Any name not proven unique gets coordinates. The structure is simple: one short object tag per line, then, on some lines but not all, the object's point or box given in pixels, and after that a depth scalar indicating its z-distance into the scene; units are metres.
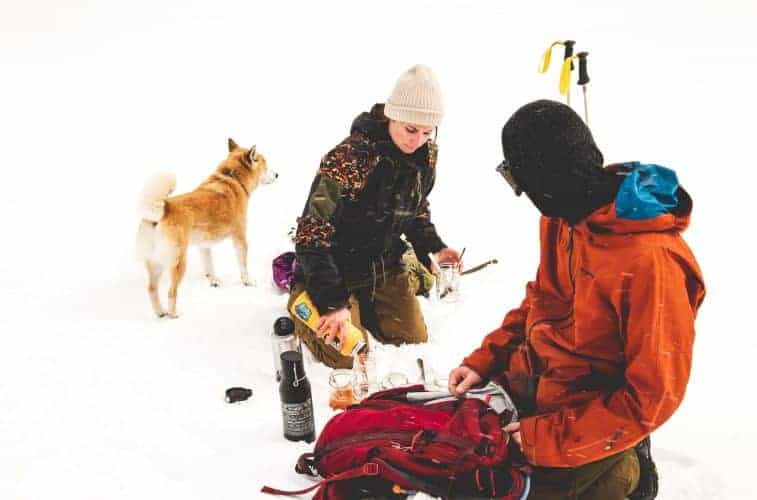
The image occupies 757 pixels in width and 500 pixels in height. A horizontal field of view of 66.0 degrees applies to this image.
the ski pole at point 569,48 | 3.80
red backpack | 1.73
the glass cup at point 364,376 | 2.85
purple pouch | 3.93
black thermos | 2.33
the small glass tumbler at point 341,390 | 2.76
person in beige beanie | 2.75
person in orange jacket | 1.45
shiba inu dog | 3.42
